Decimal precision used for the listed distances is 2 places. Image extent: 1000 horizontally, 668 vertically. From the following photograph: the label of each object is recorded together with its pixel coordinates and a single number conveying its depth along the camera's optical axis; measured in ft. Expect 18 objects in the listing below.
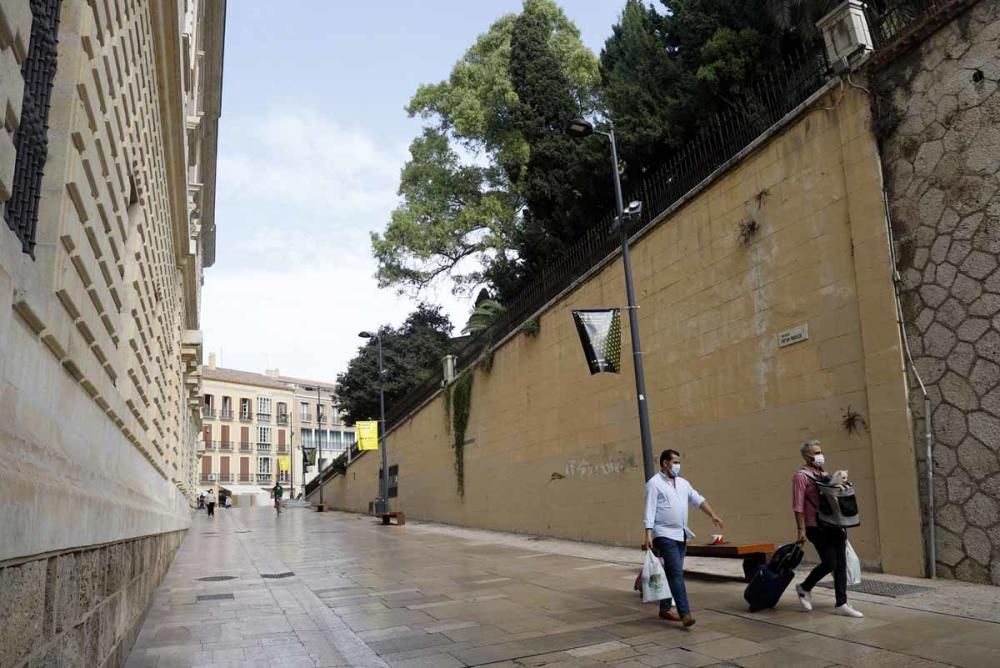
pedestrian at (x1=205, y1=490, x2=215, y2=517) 120.59
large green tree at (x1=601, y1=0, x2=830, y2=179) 54.95
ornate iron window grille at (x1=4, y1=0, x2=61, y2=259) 9.95
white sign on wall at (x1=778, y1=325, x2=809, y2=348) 32.11
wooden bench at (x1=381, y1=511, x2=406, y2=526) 77.61
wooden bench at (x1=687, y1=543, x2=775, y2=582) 24.95
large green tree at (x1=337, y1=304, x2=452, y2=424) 127.85
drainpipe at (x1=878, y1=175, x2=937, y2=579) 25.54
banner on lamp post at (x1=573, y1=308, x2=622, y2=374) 33.24
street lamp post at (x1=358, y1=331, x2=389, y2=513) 90.11
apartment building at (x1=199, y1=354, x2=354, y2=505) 225.56
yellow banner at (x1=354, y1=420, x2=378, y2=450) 96.78
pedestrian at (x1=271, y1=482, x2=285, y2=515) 116.47
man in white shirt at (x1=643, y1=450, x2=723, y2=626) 21.20
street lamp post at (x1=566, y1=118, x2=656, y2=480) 31.01
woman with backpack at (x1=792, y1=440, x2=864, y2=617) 20.83
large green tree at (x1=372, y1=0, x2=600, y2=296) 87.97
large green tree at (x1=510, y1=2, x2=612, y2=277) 68.23
